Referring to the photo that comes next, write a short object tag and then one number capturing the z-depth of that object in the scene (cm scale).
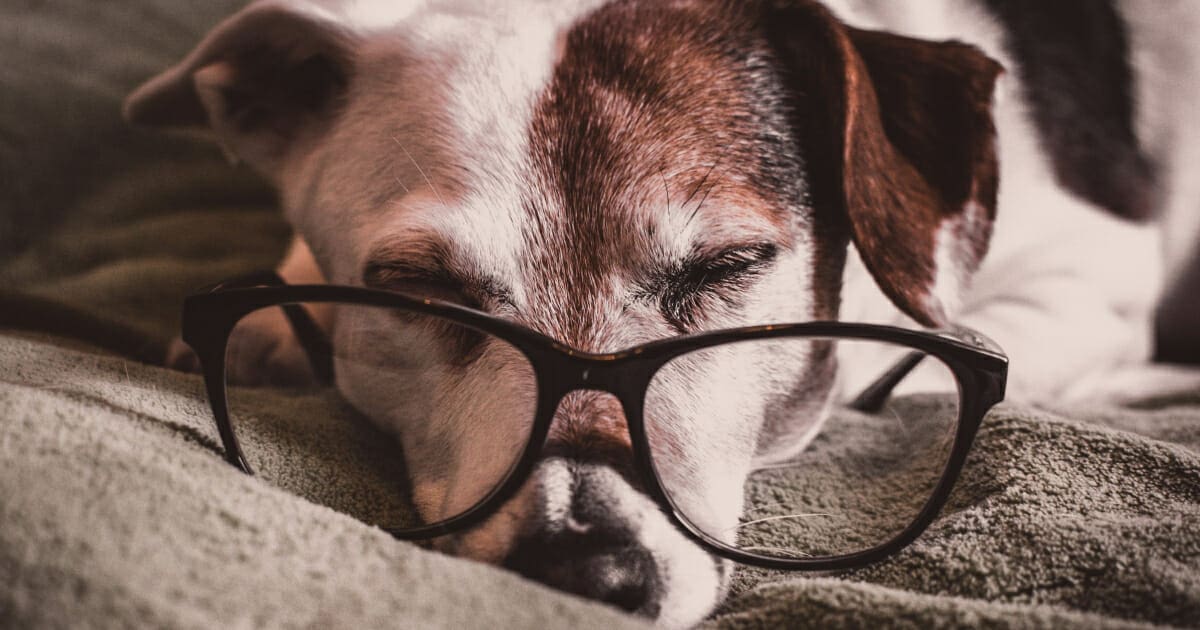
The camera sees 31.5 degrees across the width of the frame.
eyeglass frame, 38
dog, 40
